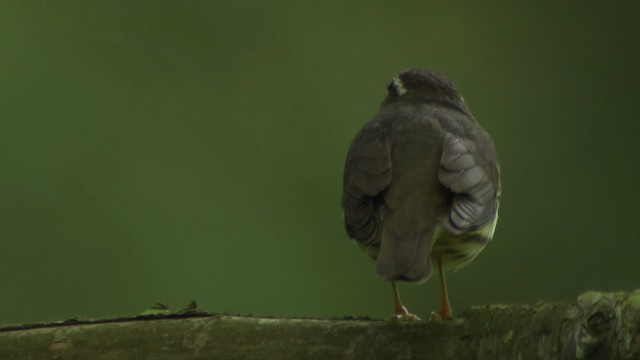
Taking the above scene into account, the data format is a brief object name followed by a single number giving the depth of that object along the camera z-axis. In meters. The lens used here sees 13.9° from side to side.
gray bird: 7.98
